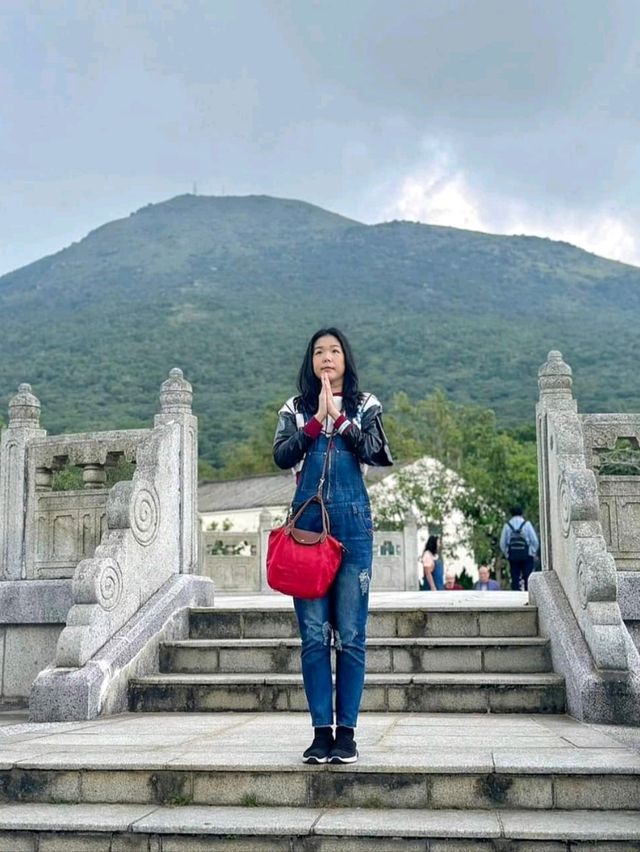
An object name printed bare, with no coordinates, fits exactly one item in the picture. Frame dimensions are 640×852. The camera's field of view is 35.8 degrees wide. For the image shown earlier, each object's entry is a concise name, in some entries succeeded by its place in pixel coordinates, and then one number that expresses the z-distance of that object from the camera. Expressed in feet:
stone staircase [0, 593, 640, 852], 12.59
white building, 120.37
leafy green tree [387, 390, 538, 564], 117.39
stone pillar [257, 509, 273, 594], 76.63
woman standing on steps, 14.55
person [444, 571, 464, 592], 78.65
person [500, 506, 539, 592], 47.85
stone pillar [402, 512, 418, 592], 81.00
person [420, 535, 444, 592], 66.64
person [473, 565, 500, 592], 69.82
